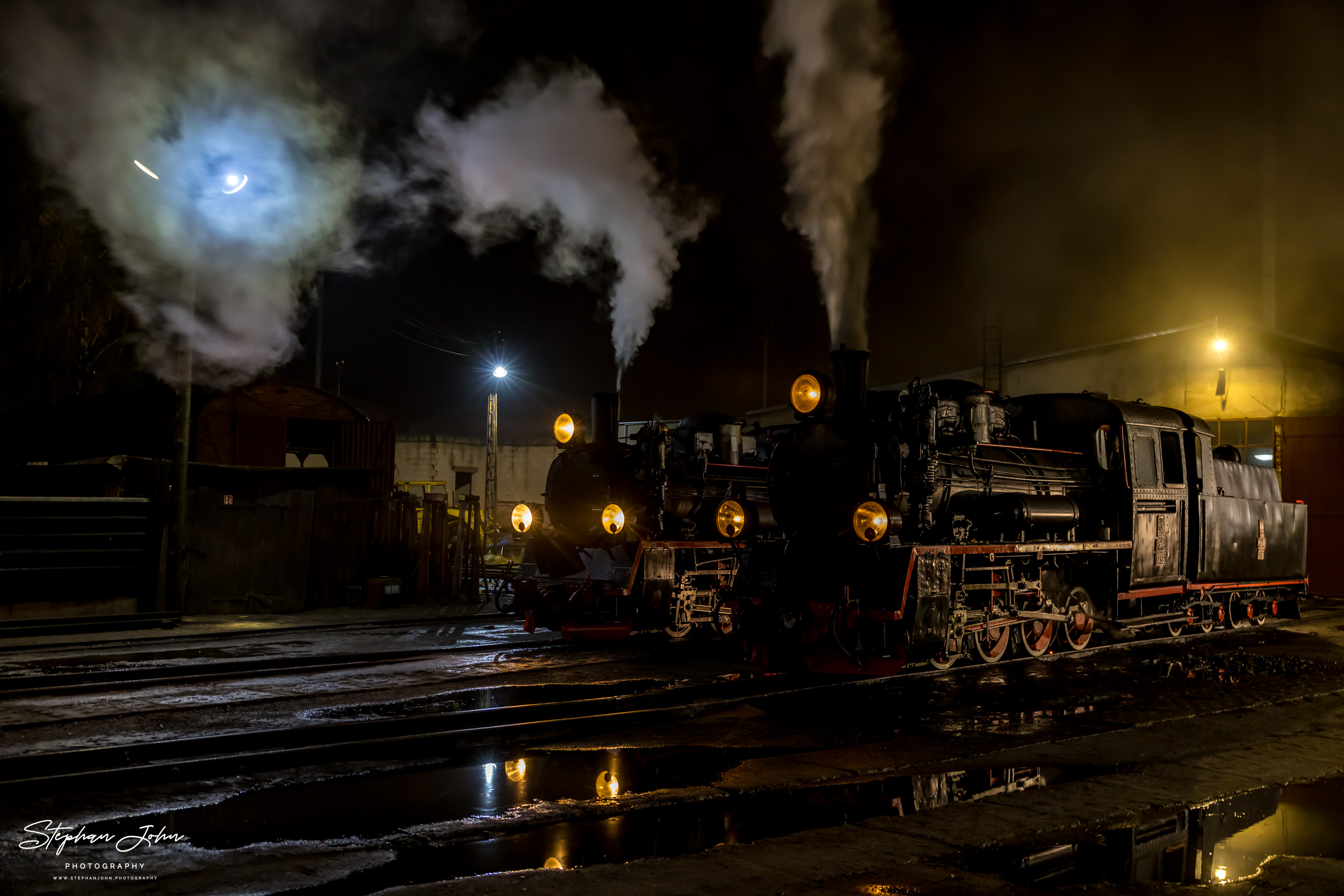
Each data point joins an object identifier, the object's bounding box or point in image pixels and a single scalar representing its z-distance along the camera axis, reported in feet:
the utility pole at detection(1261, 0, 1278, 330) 95.35
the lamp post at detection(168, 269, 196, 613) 42.80
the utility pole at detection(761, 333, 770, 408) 179.73
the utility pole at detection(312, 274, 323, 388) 101.54
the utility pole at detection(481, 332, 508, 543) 73.82
